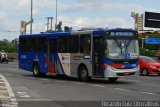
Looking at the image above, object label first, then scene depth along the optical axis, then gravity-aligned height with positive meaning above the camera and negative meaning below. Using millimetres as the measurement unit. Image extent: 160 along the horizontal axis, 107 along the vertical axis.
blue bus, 23630 +0
